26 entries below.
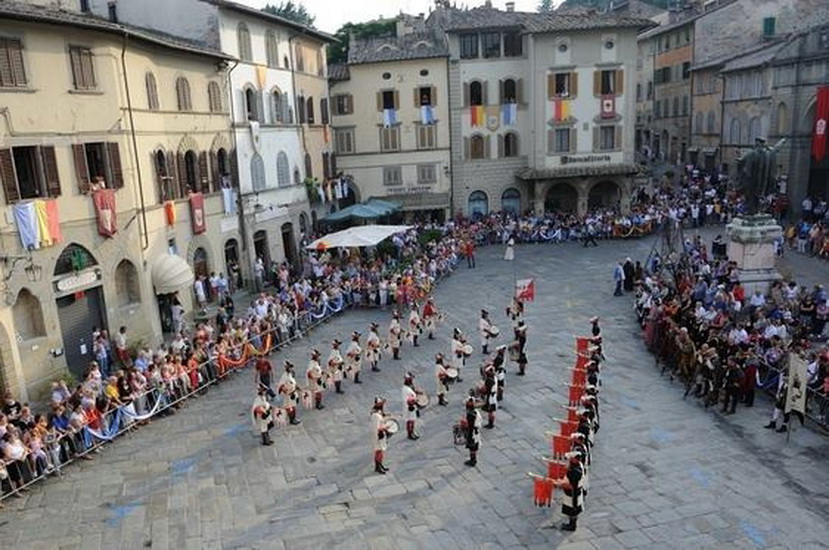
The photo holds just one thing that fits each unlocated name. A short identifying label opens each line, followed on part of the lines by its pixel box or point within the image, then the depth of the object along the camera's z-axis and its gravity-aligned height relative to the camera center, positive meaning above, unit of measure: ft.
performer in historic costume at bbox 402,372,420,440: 57.31 -21.23
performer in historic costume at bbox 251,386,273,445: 57.57 -21.60
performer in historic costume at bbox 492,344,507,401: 63.72 -20.95
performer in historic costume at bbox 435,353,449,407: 63.93 -21.58
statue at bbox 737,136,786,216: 88.89 -7.04
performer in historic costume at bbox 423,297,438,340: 84.89 -21.49
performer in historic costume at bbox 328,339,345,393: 69.31 -21.73
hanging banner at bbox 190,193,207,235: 98.17 -9.81
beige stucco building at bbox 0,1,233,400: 68.39 -4.41
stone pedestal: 85.97 -15.82
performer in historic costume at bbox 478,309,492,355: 78.68 -21.41
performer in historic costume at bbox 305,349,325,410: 65.62 -21.57
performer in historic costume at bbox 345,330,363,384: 71.82 -21.99
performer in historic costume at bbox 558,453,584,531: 43.52 -21.56
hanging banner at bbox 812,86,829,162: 128.06 -2.20
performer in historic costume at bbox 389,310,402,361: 78.70 -21.85
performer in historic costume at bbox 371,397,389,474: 52.54 -21.55
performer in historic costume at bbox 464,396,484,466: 52.49 -21.43
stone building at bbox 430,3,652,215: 152.76 +4.21
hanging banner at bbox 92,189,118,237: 77.56 -7.00
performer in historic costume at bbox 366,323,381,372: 74.84 -21.94
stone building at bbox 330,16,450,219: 155.43 +2.05
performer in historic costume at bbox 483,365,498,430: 59.47 -21.69
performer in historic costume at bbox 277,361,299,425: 61.98 -21.28
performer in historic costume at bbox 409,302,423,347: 83.30 -21.81
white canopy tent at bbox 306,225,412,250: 109.40 -15.74
